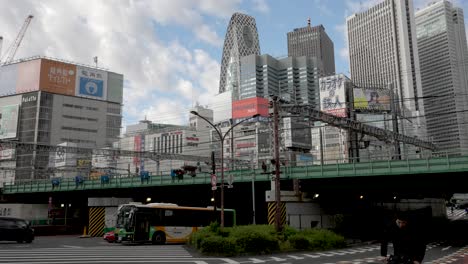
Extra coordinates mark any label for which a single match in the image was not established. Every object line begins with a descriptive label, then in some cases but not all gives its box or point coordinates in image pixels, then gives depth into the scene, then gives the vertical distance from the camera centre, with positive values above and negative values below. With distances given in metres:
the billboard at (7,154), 147.62 +16.30
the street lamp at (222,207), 30.99 -0.45
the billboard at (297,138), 151.25 +23.63
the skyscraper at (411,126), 160.20 +28.05
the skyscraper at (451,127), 168.25 +30.09
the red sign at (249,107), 157.75 +33.86
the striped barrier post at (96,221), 50.41 -2.16
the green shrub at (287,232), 27.66 -2.00
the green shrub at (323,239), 27.80 -2.52
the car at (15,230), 31.77 -2.00
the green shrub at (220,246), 24.08 -2.45
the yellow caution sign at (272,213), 40.28 -1.12
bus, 34.66 -1.69
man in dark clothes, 8.38 -0.80
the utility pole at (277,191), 28.19 +0.63
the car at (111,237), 38.25 -3.04
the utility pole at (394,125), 123.88 +22.20
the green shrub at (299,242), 26.80 -2.49
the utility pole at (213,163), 33.41 +2.89
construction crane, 177.50 +73.51
